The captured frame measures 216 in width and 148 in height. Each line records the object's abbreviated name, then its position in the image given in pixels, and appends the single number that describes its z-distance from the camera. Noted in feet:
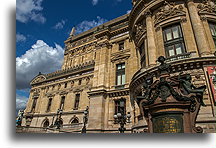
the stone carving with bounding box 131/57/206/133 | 17.67
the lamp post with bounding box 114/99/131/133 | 25.35
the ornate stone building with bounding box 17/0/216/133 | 26.43
